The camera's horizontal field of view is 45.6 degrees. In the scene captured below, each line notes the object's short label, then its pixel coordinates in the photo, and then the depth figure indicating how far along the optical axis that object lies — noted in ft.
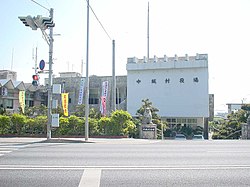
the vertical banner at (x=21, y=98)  137.28
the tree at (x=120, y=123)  77.56
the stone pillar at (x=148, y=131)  82.33
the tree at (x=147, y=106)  119.87
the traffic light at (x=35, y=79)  64.18
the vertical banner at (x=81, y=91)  152.91
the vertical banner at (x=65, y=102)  107.30
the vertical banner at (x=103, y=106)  116.16
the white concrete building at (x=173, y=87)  150.71
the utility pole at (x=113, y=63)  93.00
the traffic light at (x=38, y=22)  52.44
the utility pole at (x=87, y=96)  65.82
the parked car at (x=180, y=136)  148.66
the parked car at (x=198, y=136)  147.02
